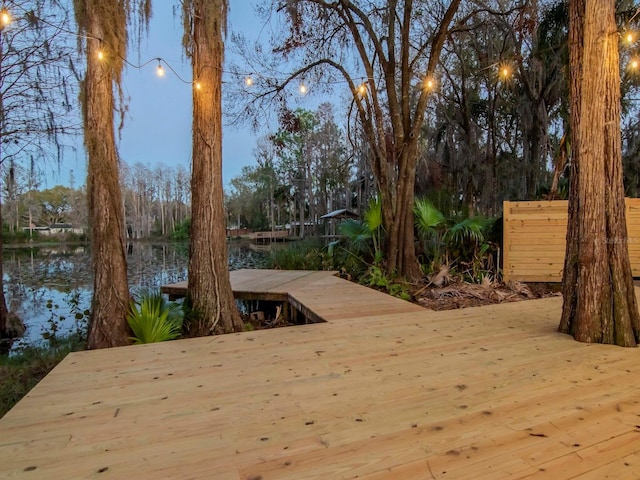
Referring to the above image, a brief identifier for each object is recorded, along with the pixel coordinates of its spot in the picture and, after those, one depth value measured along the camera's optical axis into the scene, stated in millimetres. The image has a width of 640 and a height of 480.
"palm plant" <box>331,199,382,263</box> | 6344
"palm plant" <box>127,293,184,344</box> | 2969
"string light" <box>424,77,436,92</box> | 5203
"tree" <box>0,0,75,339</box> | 4816
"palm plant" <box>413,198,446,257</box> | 5875
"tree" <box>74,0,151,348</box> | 2809
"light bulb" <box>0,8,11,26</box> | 2719
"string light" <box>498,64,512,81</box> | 5117
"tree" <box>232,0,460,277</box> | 5715
